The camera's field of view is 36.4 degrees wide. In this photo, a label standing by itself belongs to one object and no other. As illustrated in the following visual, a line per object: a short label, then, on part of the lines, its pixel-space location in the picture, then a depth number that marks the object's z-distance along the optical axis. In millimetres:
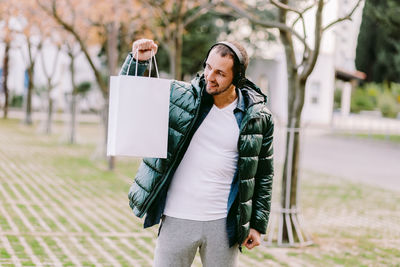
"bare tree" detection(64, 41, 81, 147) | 18627
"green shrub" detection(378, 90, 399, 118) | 42562
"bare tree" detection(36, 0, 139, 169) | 13145
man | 3053
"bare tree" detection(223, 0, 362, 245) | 7184
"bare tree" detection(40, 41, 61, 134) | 21114
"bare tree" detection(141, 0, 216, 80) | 12586
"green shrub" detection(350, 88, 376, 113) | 51475
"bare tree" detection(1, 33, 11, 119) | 30238
